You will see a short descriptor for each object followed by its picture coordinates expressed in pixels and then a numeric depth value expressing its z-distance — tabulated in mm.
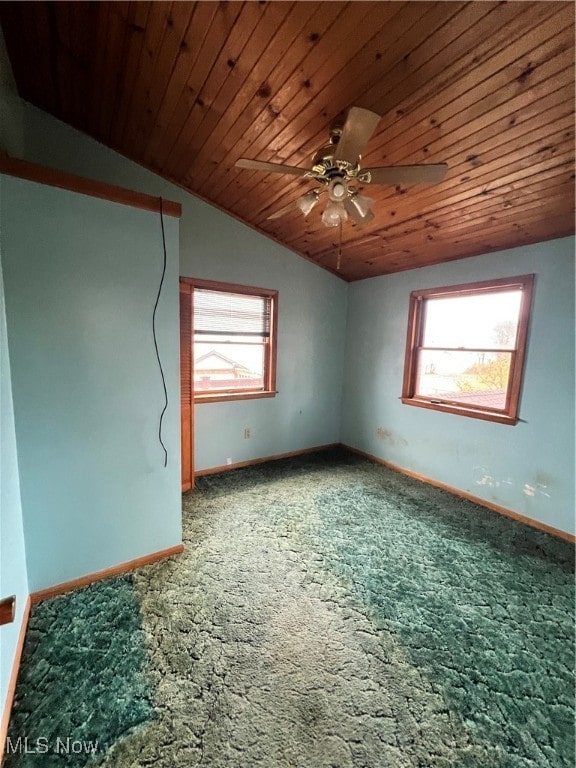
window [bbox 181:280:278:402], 3441
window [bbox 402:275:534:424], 2816
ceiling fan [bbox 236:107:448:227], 1450
